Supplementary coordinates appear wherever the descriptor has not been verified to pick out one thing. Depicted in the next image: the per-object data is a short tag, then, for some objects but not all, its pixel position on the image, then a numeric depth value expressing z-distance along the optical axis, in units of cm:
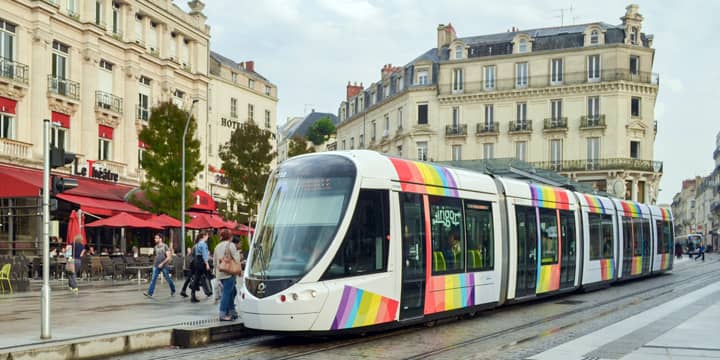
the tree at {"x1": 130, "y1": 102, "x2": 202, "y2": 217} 3400
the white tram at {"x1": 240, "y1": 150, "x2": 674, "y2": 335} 1137
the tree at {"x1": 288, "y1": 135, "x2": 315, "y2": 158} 4569
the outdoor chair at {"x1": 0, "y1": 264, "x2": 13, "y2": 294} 2136
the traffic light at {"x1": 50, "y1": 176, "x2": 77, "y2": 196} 1160
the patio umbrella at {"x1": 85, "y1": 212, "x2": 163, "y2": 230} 2853
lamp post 3133
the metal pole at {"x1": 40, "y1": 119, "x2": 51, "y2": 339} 1116
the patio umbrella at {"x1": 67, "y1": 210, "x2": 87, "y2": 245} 2708
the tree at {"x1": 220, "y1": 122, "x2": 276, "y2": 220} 4109
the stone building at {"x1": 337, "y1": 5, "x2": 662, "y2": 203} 5788
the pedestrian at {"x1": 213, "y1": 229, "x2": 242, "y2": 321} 1388
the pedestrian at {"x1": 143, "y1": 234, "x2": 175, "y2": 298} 1953
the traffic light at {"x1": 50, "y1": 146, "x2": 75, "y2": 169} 1150
